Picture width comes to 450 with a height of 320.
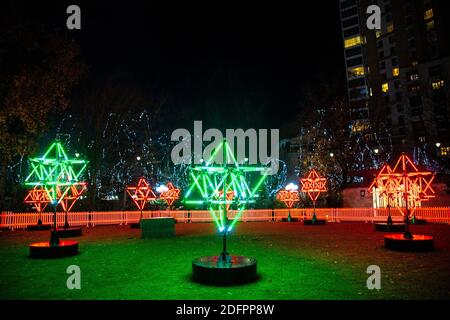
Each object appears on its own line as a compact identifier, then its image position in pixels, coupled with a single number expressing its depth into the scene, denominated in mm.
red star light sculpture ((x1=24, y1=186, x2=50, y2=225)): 20625
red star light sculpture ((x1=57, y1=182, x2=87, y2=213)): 15888
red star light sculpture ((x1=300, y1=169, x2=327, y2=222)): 23016
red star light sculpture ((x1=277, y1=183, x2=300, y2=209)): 27172
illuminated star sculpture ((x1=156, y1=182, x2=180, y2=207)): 25812
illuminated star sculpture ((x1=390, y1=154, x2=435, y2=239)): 11656
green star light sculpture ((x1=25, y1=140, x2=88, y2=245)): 11641
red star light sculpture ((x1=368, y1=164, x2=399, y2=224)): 15030
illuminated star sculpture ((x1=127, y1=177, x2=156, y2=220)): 20016
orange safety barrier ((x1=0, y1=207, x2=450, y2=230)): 21922
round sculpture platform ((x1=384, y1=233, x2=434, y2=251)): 11094
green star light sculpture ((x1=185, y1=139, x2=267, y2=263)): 7777
